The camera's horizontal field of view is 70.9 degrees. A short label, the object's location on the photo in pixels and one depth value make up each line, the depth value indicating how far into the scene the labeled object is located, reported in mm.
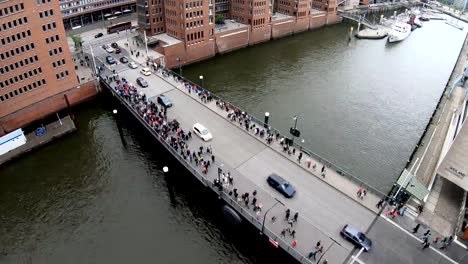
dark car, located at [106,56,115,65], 77750
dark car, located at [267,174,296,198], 42594
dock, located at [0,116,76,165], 56406
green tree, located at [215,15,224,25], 99625
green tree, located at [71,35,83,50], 81875
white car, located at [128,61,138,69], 76375
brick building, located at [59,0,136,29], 96025
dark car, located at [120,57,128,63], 78875
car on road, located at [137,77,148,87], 68375
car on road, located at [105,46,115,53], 84238
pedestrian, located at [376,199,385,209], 40750
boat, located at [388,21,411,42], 111312
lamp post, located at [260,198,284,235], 38425
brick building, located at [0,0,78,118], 56281
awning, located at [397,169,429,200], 42969
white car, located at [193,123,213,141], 52603
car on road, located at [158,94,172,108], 61125
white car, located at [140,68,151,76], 73006
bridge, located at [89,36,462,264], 36625
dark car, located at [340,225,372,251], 36353
